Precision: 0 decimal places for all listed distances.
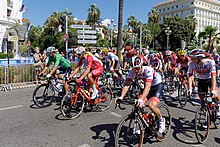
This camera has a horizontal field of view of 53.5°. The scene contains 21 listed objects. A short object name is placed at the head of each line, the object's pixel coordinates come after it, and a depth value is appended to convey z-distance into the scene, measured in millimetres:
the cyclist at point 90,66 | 5949
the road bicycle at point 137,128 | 3649
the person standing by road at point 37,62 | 11594
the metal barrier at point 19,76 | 10125
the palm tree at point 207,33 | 61500
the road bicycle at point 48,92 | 6694
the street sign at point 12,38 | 14312
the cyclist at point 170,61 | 9859
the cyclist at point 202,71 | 4440
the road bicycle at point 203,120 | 4246
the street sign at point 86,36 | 14312
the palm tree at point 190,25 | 67750
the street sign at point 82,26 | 13903
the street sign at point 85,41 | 14400
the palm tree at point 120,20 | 14125
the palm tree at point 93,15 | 57344
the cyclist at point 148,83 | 3808
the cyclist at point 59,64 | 6626
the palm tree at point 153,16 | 67912
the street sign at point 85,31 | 14261
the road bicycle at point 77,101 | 5592
